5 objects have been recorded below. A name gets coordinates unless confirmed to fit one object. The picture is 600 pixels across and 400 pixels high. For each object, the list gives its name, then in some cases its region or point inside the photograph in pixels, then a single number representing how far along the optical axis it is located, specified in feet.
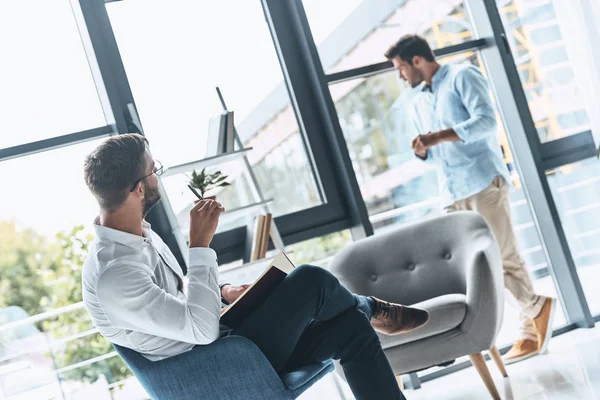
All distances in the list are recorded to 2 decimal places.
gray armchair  9.73
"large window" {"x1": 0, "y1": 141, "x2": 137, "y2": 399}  10.67
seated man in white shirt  6.39
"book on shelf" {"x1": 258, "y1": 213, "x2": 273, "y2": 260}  10.75
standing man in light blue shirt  12.16
